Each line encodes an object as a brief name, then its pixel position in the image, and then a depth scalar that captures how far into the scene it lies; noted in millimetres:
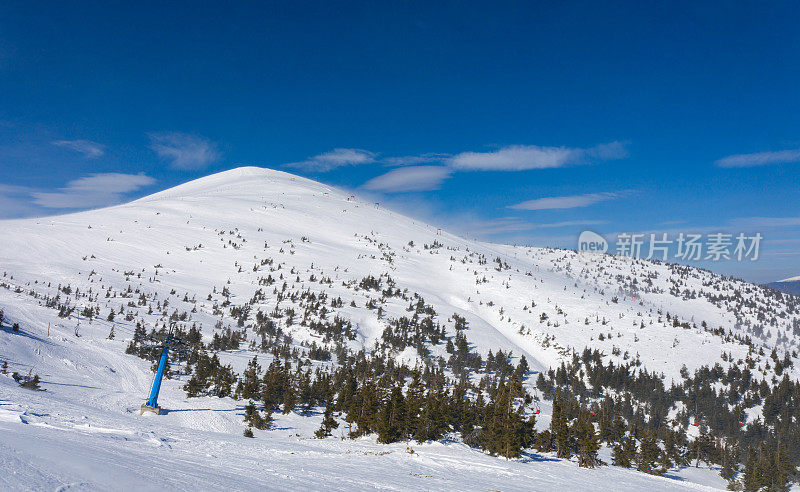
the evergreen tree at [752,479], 28625
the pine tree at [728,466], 32969
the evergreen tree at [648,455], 29859
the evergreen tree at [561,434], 24036
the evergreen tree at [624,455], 28078
